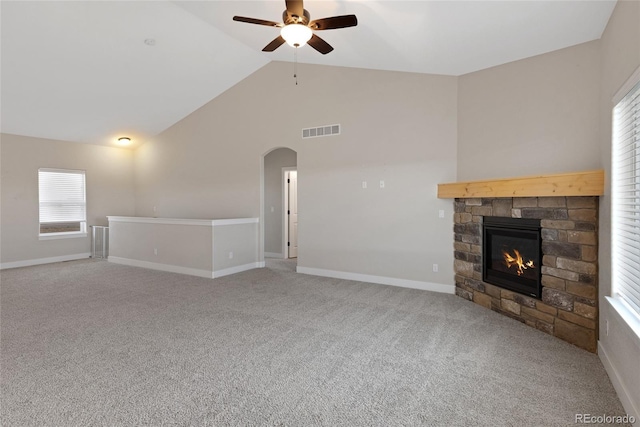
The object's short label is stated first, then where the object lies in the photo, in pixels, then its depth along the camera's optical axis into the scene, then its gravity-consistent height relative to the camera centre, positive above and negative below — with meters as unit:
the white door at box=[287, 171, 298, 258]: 8.05 -0.07
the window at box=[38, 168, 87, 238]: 7.31 +0.14
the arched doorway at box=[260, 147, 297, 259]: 7.95 +0.22
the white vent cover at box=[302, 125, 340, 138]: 5.75 +1.36
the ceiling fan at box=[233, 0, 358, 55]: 2.81 +1.62
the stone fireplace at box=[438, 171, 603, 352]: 2.96 -0.49
